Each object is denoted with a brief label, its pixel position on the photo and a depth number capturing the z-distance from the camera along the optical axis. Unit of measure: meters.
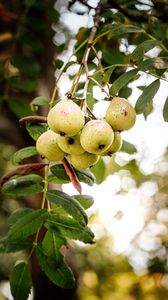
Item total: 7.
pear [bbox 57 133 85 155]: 0.46
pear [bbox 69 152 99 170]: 0.47
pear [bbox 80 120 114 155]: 0.45
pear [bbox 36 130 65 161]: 0.48
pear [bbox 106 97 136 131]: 0.47
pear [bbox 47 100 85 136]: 0.45
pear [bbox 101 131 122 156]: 0.48
